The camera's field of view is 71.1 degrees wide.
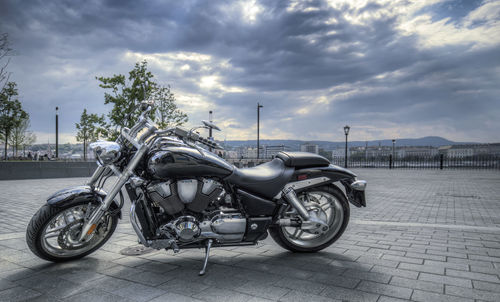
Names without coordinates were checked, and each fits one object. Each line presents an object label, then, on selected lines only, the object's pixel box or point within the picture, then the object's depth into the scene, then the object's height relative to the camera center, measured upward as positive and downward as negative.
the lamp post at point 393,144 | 42.20 +0.88
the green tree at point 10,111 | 17.86 +2.09
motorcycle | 3.24 -0.48
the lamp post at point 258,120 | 32.09 +2.82
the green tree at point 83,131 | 35.95 +2.05
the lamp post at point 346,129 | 28.98 +1.86
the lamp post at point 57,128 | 26.98 +1.74
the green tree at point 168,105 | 24.44 +3.23
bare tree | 9.87 +3.03
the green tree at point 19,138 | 32.91 +1.22
